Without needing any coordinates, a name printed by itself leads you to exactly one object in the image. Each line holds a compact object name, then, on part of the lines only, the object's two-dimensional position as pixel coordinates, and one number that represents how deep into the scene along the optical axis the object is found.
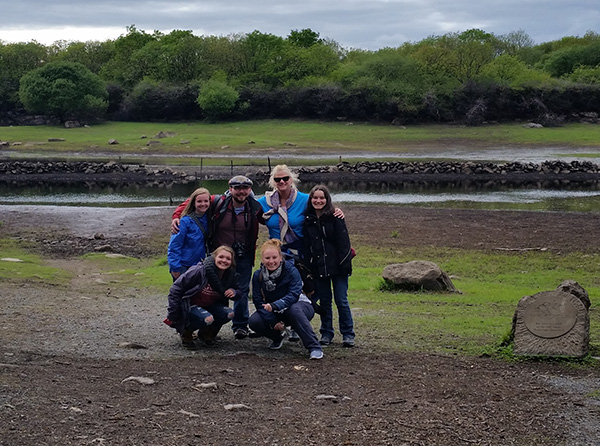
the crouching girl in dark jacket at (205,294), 9.95
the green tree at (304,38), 134.69
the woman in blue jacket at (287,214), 10.21
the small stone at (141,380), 8.58
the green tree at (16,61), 100.44
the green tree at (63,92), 86.94
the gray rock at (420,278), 16.06
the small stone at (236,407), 7.82
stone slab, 9.59
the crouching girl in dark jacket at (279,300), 9.77
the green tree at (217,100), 85.56
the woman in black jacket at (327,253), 10.05
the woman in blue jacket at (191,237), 10.32
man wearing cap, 10.36
